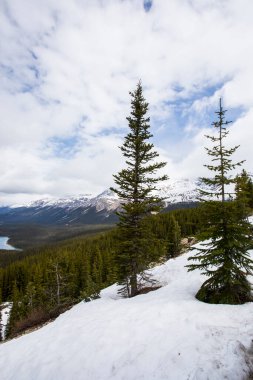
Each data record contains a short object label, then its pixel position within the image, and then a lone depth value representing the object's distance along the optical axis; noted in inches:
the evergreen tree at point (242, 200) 455.8
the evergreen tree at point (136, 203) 736.3
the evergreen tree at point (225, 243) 468.8
